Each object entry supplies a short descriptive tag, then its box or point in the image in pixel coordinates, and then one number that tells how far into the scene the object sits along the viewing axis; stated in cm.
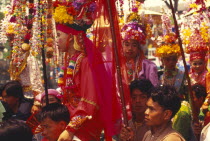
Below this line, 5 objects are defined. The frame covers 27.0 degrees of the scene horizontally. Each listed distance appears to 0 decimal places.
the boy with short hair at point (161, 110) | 365
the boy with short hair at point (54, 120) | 412
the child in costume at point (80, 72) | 407
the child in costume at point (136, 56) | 575
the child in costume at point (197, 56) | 636
